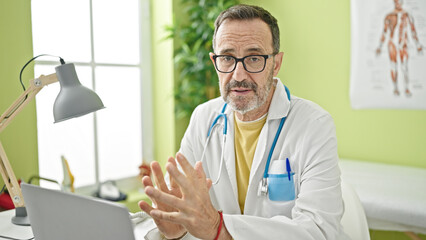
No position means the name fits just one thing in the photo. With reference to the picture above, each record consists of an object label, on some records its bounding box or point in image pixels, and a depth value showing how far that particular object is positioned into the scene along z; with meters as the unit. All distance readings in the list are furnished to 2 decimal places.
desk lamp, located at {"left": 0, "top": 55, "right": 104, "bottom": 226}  1.14
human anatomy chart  2.47
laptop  0.70
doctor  1.15
